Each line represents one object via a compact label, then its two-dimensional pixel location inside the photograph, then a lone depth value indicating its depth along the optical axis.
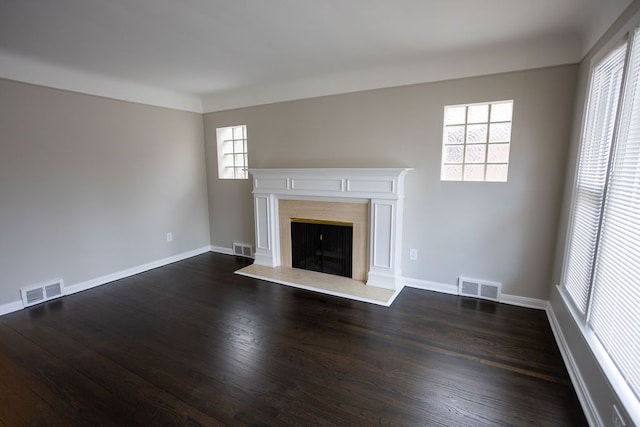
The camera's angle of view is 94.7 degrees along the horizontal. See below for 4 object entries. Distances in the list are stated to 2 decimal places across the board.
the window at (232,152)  4.75
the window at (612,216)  1.43
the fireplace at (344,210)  3.38
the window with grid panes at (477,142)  3.00
